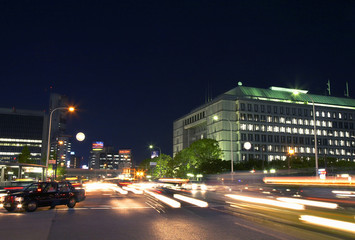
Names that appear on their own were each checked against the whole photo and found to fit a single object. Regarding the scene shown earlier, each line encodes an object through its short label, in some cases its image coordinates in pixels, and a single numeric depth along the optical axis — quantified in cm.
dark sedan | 1673
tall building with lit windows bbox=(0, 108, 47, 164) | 18838
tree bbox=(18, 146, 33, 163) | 9669
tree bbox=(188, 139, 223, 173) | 8731
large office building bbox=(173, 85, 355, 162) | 11081
